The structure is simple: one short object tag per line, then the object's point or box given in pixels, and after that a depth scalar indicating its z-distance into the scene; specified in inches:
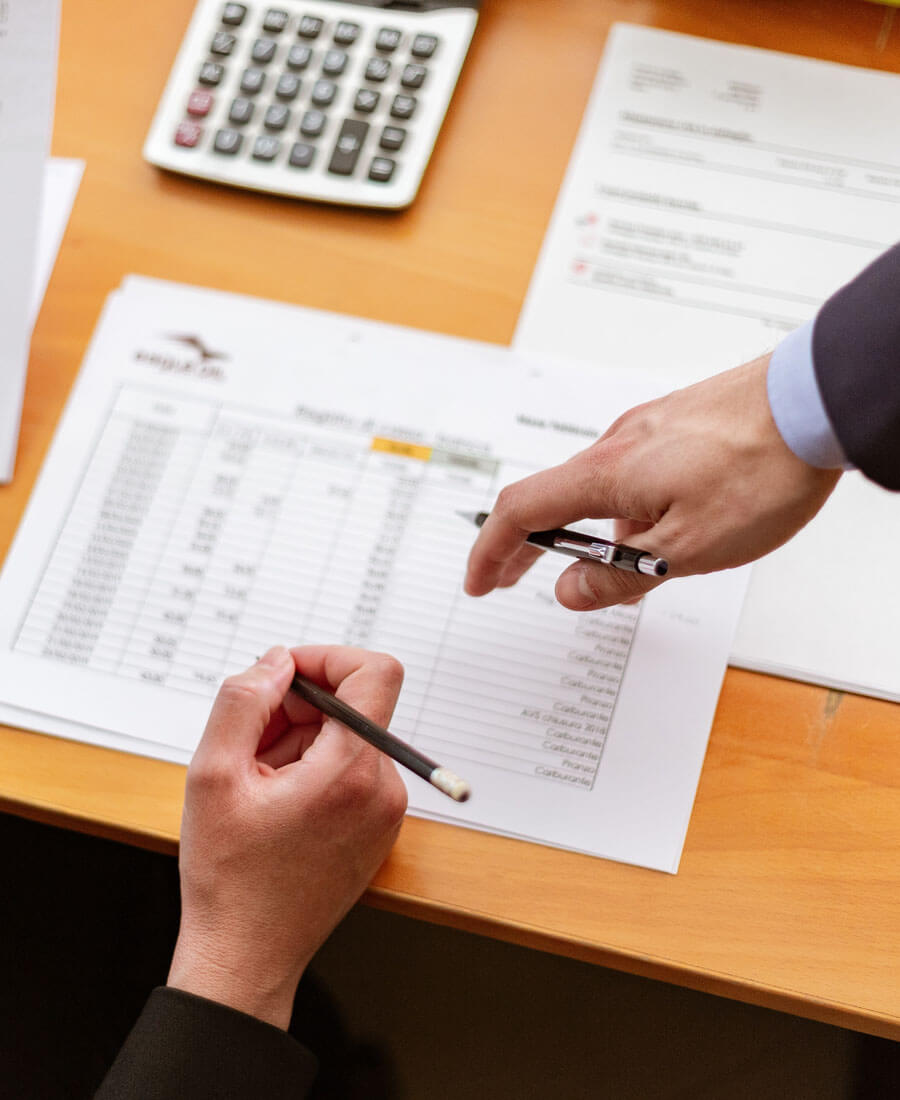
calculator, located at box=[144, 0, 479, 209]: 28.5
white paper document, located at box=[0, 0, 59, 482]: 24.3
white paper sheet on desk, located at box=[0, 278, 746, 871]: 22.9
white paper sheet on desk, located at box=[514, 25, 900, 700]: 26.5
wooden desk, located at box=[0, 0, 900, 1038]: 21.2
